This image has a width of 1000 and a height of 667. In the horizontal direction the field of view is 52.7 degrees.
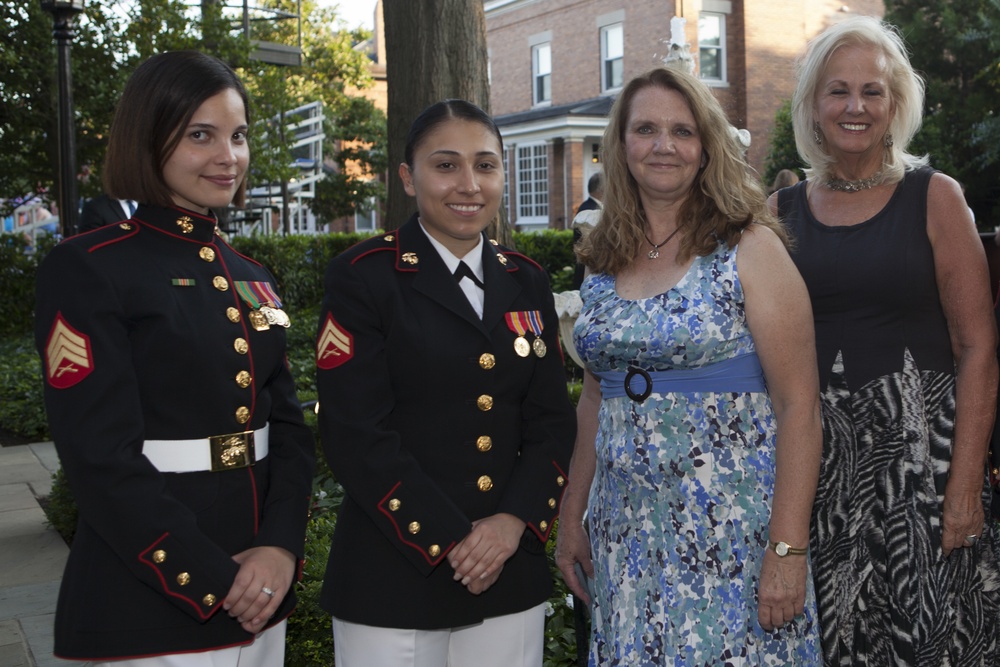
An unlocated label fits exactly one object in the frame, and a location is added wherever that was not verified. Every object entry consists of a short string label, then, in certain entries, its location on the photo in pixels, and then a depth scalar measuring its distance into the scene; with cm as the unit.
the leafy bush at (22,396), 945
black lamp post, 931
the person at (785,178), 942
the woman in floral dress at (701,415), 252
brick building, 2573
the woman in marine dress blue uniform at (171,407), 206
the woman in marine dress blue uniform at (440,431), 239
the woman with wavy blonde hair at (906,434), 284
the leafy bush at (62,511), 603
